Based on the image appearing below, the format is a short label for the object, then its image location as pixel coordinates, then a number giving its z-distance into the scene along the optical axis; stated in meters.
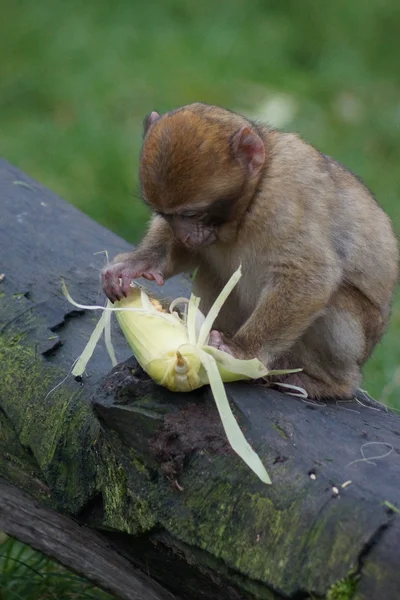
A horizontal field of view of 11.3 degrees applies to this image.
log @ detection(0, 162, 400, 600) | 6.39
